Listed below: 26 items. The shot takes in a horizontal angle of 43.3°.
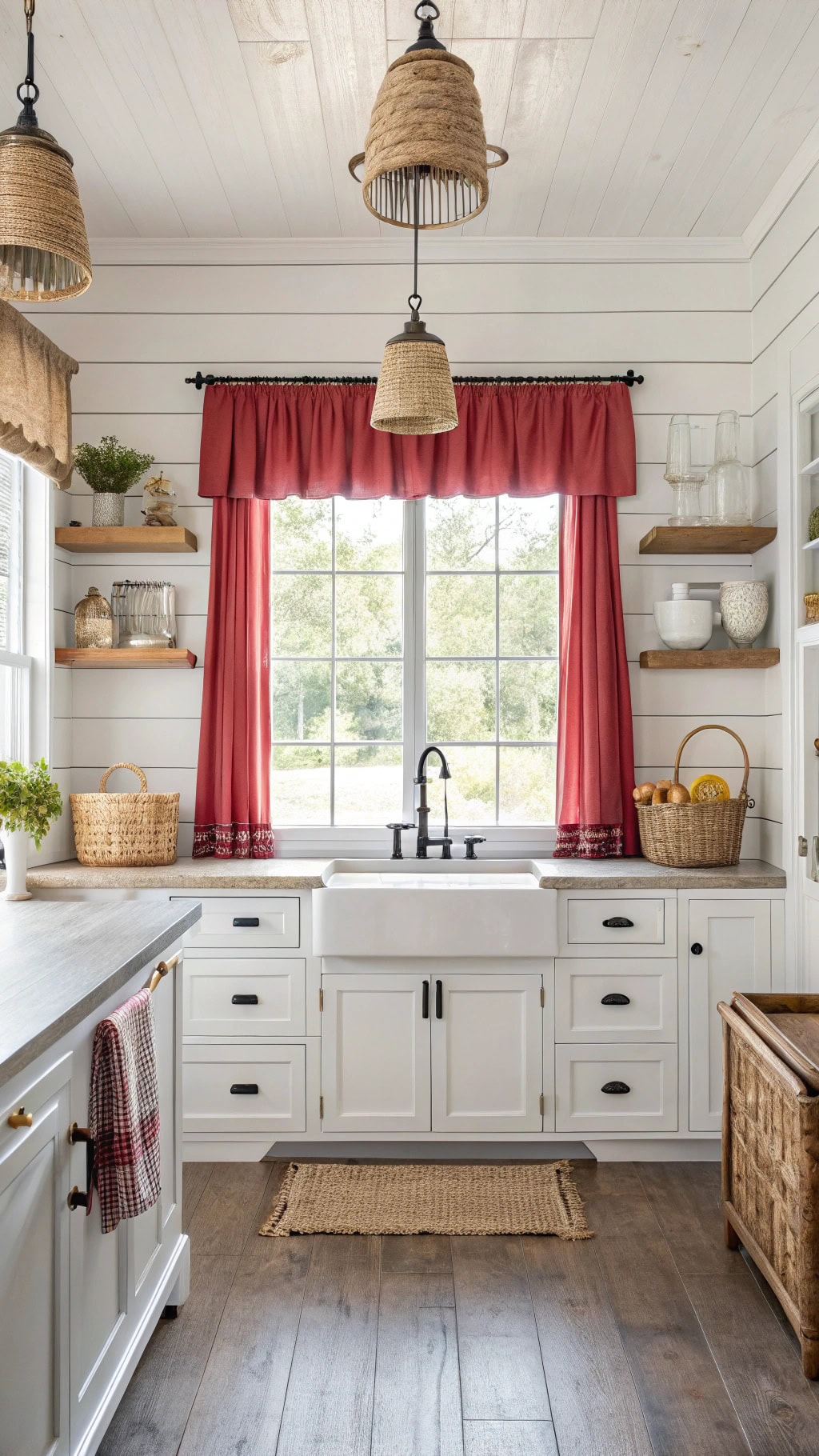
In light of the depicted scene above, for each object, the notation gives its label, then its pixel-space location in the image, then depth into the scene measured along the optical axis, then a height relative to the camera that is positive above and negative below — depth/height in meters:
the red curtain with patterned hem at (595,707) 3.60 +0.12
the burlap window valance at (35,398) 2.97 +1.05
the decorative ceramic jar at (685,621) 3.54 +0.41
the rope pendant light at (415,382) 2.14 +0.75
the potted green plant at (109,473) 3.59 +0.93
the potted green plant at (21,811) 2.74 -0.19
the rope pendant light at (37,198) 1.46 +0.78
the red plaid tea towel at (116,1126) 1.80 -0.68
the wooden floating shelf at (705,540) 3.46 +0.69
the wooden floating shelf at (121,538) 3.53 +0.69
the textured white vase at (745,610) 3.48 +0.44
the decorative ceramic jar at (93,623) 3.58 +0.41
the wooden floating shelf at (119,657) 3.51 +0.28
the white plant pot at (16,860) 2.78 -0.33
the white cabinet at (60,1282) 1.44 -0.88
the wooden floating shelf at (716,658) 3.44 +0.28
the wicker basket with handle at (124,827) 3.38 -0.29
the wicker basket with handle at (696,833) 3.32 -0.30
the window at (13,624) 3.32 +0.38
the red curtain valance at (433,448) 3.64 +1.03
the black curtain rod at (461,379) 3.68 +1.29
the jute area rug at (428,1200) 2.80 -1.32
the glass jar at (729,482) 3.52 +0.89
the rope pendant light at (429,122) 1.52 +0.93
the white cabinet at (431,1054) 3.22 -0.98
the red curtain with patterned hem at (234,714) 3.62 +0.09
